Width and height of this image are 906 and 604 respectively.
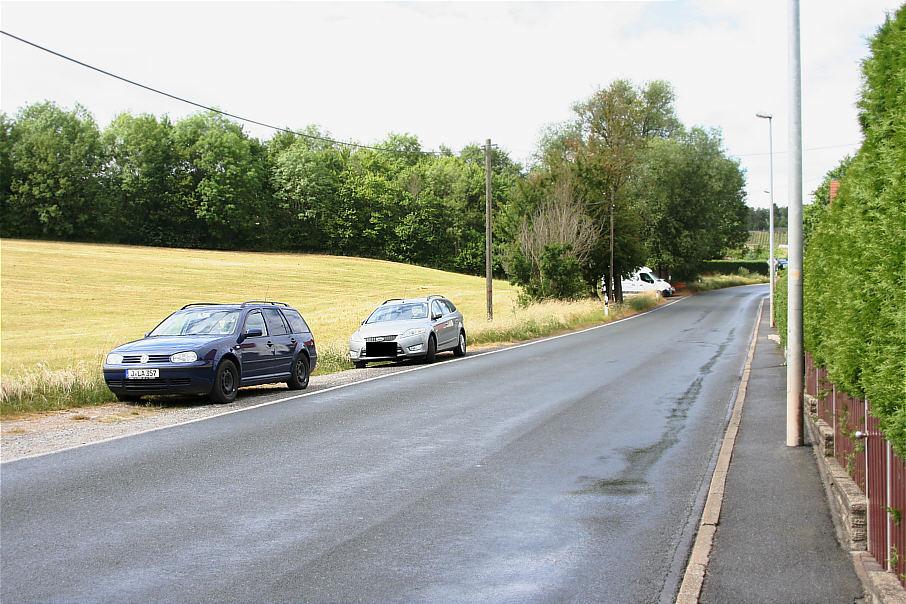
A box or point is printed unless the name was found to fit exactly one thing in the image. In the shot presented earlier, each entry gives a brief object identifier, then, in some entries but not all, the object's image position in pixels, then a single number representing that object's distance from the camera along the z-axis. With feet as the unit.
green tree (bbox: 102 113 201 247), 268.21
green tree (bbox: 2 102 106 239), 239.30
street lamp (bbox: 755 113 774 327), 118.73
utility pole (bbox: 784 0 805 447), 30.68
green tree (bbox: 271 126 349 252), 303.48
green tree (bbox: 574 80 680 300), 152.66
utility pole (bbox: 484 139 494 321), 104.06
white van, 205.57
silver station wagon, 64.54
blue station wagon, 39.81
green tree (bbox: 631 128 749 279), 207.62
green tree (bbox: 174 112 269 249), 281.33
